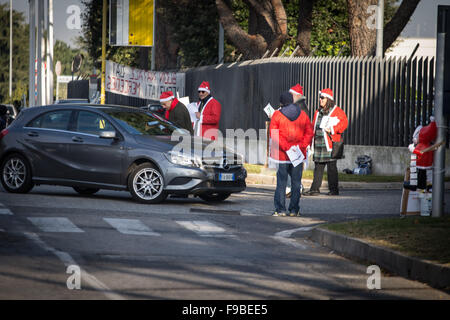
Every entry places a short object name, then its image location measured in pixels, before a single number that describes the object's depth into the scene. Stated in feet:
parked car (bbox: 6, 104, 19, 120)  153.07
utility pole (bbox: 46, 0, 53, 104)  147.00
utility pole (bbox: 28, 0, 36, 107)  156.36
